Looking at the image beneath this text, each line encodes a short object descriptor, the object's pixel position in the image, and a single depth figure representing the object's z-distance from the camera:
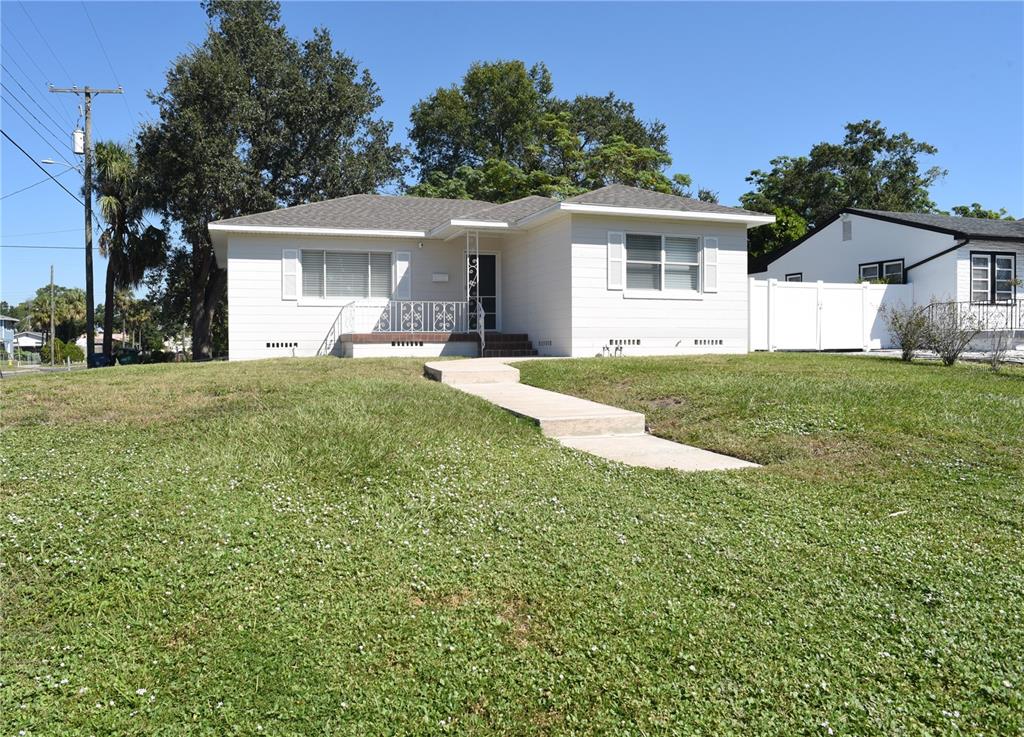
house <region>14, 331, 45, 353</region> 71.39
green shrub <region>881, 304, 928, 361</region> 13.52
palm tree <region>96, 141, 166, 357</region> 23.41
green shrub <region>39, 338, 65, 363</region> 50.31
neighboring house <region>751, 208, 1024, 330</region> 20.95
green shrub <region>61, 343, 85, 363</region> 49.88
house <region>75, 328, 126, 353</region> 81.57
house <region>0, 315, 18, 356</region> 60.19
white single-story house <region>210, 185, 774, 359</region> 15.29
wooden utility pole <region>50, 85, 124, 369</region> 22.55
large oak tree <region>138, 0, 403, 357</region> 24.55
